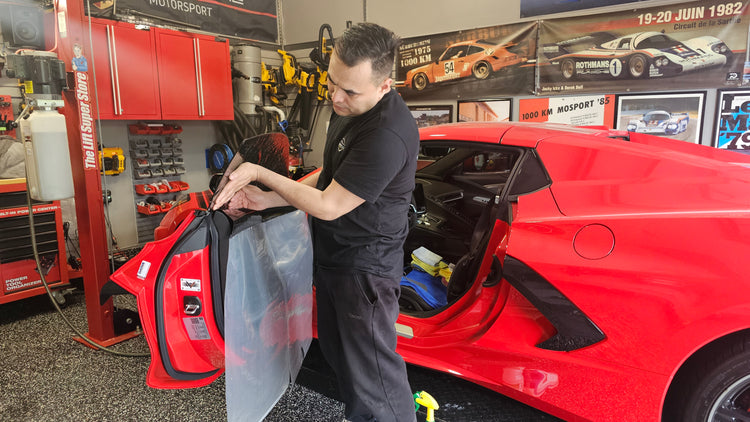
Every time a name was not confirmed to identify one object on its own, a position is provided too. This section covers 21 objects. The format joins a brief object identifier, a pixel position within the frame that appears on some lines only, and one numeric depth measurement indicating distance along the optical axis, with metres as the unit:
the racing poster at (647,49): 3.72
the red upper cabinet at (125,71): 4.21
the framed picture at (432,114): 5.31
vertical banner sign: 2.44
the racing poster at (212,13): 4.77
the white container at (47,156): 2.46
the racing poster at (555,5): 4.21
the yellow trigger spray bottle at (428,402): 1.70
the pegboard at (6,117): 3.84
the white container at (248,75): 5.52
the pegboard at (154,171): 5.00
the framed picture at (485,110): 4.88
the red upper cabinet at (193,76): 4.65
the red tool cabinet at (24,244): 3.05
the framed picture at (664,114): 3.95
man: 1.31
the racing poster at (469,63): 4.68
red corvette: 1.38
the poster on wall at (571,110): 4.34
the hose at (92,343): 2.59
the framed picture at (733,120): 3.74
